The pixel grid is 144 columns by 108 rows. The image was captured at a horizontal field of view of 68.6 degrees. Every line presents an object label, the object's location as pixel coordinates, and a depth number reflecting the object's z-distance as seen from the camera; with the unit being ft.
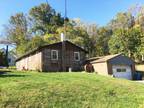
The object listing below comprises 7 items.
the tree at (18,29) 81.21
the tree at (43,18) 83.45
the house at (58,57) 47.03
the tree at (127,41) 67.35
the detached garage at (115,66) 44.93
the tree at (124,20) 76.41
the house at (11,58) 95.40
